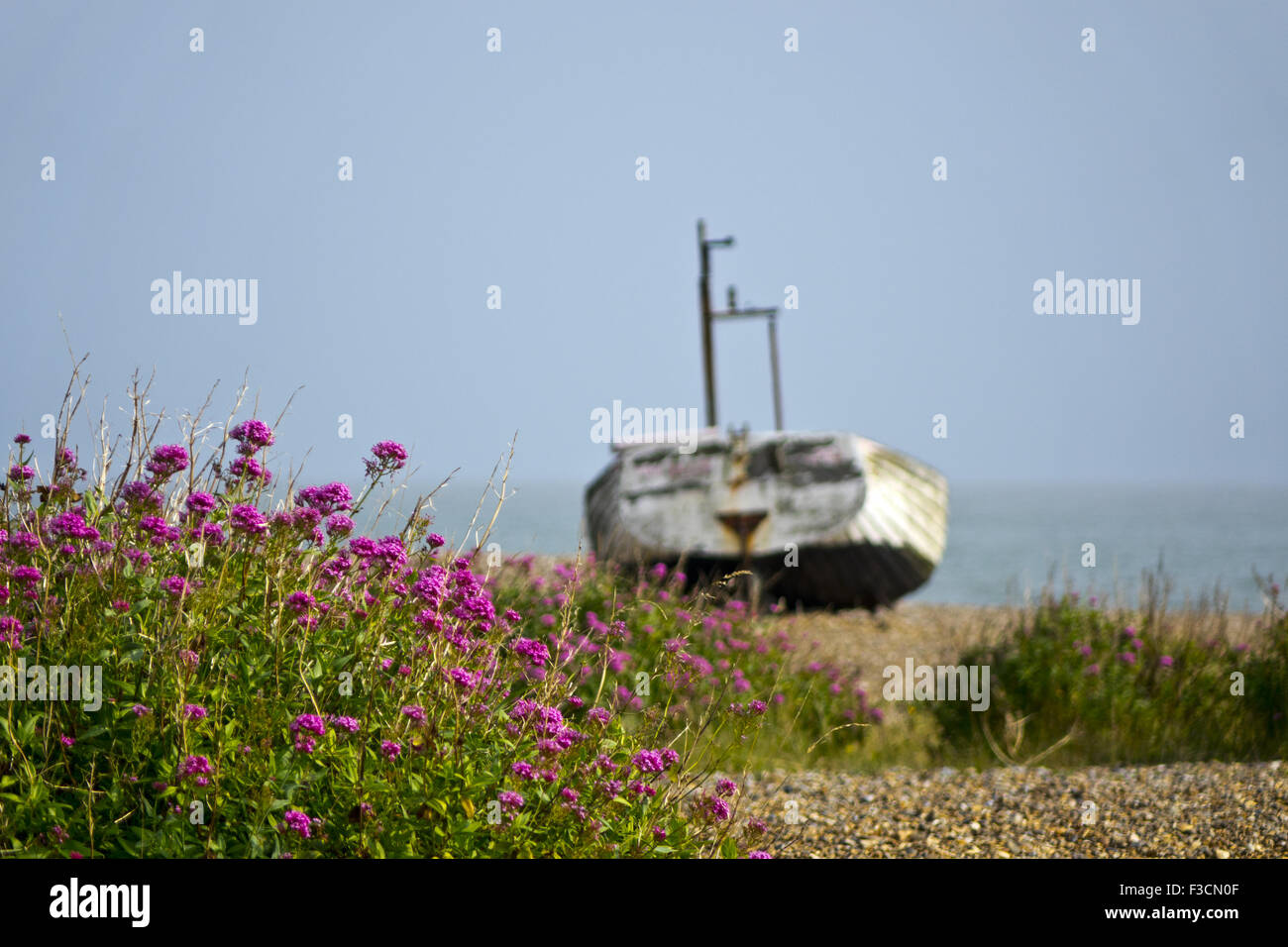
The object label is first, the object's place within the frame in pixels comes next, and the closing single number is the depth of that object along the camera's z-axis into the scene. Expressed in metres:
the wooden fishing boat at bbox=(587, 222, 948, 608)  12.80
